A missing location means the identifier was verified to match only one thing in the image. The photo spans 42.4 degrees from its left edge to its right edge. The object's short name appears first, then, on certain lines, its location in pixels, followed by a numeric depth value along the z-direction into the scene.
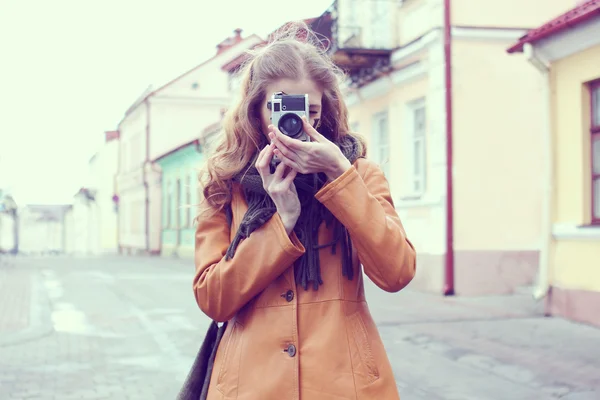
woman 1.79
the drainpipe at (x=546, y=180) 10.31
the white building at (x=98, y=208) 55.31
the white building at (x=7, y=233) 72.00
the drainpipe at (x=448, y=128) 13.41
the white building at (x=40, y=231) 76.50
